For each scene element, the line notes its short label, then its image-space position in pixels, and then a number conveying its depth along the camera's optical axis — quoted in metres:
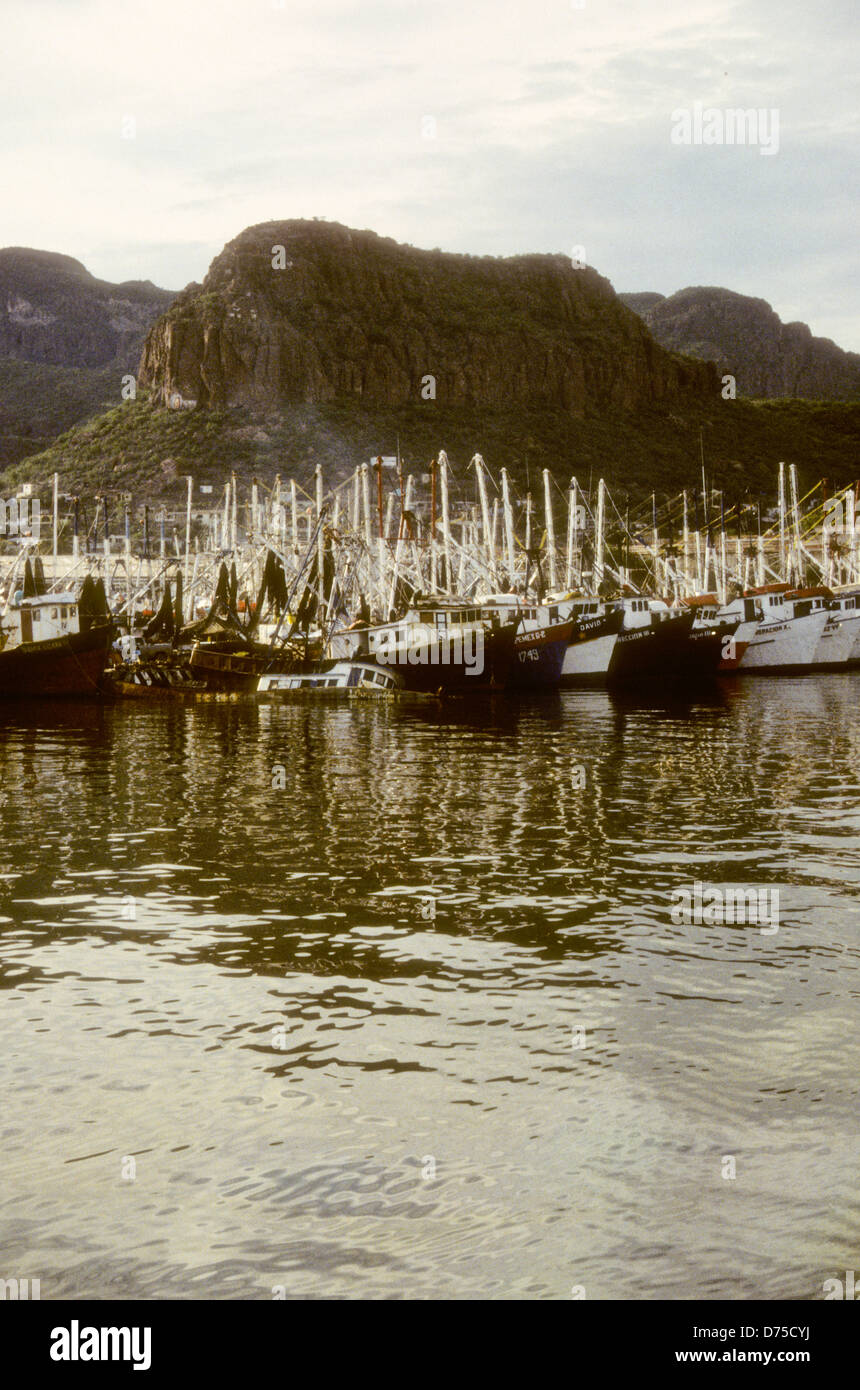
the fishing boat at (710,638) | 73.06
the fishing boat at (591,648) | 68.12
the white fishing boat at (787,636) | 79.44
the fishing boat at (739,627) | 77.88
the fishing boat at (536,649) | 64.06
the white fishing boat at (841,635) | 81.50
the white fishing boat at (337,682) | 57.47
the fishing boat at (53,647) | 59.91
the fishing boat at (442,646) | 59.59
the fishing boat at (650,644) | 69.00
